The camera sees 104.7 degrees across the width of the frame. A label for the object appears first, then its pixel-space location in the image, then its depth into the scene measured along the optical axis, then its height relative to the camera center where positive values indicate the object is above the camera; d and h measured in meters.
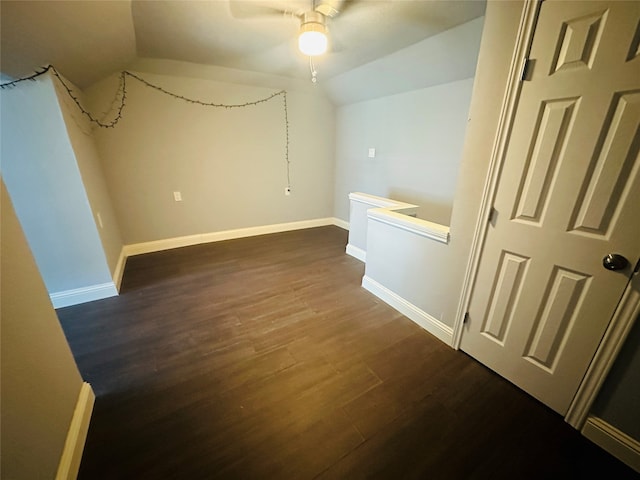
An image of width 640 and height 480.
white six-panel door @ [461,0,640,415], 1.00 -0.17
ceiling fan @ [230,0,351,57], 1.78 +1.04
